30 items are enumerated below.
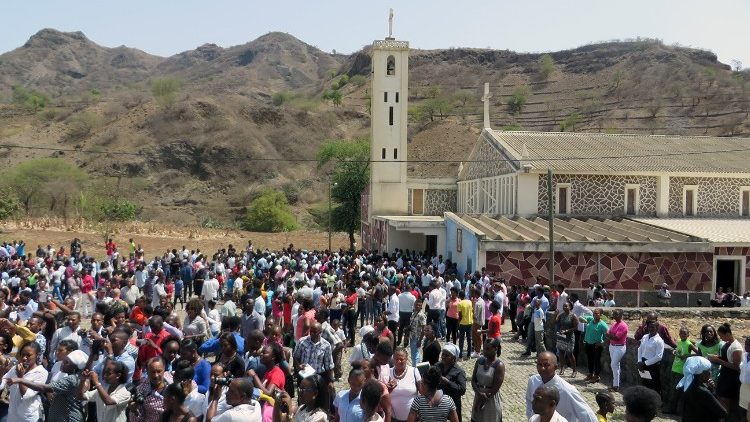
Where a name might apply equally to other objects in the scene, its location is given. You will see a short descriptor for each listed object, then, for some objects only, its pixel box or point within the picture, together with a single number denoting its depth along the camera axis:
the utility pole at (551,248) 21.67
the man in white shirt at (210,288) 18.03
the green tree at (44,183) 63.69
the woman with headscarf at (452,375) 7.54
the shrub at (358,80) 131.50
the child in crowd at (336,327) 11.54
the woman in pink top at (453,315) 15.05
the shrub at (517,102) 113.88
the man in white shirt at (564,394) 6.68
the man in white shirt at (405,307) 15.17
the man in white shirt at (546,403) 5.68
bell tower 41.28
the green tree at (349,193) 53.22
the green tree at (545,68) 129.56
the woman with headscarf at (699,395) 8.34
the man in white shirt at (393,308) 14.81
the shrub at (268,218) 62.47
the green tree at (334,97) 116.53
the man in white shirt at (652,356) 11.42
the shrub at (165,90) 110.12
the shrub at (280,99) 126.90
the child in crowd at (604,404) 6.53
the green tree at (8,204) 50.66
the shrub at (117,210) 54.50
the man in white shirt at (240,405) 6.01
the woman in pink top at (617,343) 12.53
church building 24.19
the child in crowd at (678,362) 10.54
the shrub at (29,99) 110.25
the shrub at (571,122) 99.25
